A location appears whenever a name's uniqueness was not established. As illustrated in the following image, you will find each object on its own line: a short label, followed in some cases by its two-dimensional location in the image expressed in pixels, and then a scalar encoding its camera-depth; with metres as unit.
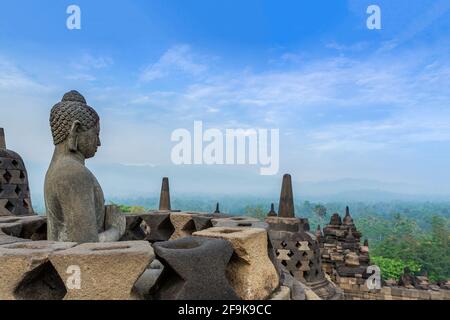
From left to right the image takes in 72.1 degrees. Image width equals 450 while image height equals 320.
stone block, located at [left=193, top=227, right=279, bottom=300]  2.33
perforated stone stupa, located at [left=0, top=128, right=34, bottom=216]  6.00
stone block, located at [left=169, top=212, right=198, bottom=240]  4.38
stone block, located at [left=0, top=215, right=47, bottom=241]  3.29
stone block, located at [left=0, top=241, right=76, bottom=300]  1.86
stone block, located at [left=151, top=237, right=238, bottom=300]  1.91
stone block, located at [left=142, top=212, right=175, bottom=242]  4.60
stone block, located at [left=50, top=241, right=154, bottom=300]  1.79
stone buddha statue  2.63
